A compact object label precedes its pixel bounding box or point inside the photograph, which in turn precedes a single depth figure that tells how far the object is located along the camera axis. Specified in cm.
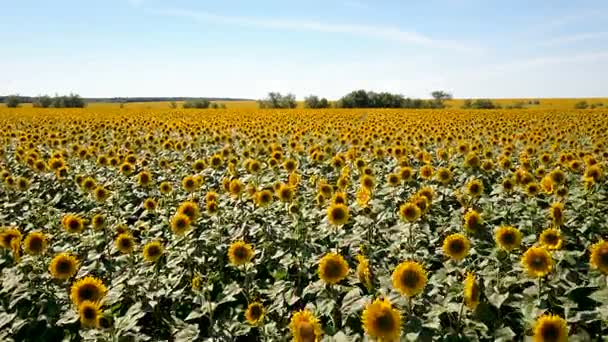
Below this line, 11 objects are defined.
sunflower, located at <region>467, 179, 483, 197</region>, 621
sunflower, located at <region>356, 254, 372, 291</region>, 365
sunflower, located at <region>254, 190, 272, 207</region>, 616
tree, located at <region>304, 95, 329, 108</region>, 6397
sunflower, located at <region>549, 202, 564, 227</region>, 498
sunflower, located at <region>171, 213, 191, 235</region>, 517
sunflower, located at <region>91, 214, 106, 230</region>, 575
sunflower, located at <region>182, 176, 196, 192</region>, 708
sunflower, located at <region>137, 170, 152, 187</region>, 771
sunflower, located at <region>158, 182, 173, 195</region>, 708
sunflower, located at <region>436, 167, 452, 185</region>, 715
